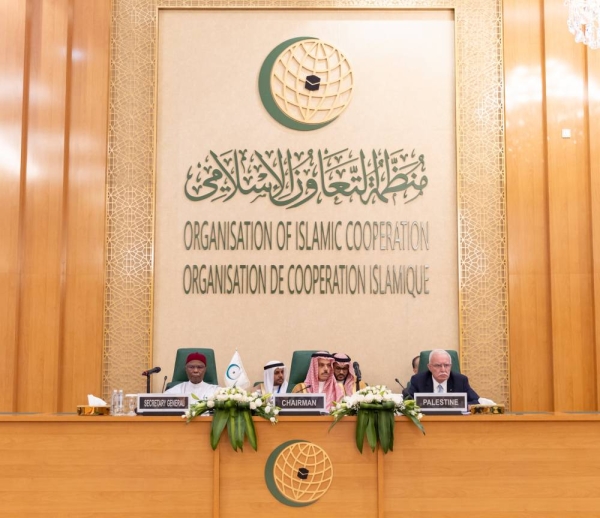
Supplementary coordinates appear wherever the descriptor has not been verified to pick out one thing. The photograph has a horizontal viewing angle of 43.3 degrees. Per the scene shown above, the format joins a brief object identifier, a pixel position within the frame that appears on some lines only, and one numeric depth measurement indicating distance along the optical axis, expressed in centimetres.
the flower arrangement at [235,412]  368
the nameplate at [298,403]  385
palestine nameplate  389
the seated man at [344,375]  523
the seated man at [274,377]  531
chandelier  453
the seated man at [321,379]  517
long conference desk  368
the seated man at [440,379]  500
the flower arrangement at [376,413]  369
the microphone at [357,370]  511
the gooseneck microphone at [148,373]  466
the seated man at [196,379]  529
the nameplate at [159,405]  386
